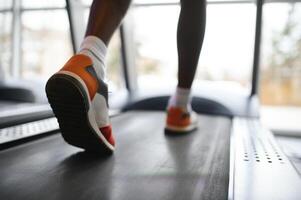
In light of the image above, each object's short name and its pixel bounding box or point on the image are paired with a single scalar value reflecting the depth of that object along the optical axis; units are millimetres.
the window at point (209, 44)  2980
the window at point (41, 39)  3008
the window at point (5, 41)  2943
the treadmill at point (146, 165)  726
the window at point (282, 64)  2947
